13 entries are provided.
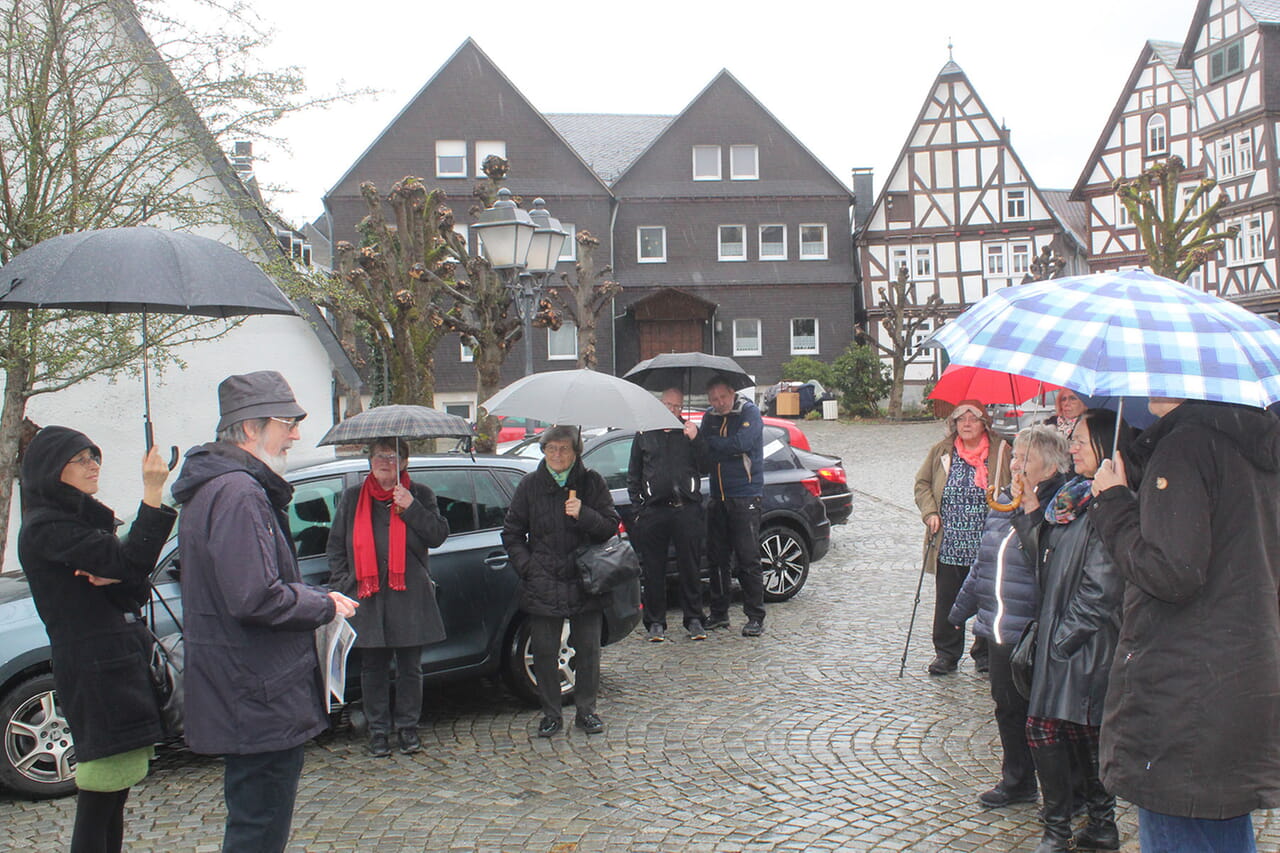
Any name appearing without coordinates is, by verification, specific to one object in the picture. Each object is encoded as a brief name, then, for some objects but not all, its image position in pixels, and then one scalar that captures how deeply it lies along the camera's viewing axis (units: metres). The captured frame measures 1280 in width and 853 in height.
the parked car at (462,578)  5.57
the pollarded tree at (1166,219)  23.12
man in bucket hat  3.28
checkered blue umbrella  2.88
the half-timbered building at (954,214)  40.06
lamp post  9.94
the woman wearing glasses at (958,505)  6.80
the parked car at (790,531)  9.83
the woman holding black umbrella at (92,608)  3.56
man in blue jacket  8.45
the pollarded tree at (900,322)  35.56
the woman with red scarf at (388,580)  5.70
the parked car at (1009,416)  23.04
